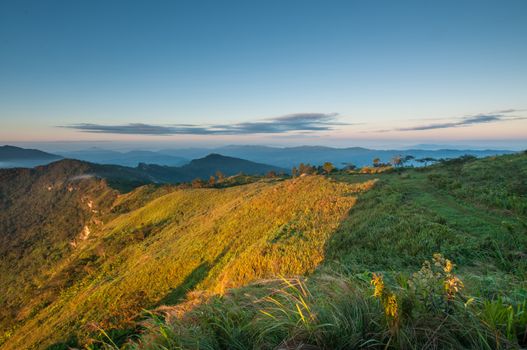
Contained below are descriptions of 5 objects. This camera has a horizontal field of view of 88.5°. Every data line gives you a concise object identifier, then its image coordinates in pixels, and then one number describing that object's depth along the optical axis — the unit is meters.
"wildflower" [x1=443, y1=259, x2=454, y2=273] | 2.71
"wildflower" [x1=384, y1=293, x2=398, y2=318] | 2.39
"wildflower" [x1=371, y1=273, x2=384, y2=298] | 2.44
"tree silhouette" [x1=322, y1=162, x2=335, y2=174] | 68.44
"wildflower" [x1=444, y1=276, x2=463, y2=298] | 2.63
